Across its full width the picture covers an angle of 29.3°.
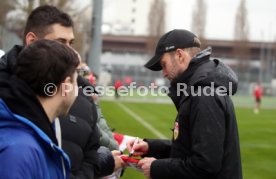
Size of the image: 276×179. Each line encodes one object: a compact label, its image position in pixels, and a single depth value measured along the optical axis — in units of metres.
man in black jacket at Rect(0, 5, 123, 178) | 2.94
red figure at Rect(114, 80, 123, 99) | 42.87
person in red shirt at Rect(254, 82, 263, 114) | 34.42
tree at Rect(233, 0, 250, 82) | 85.62
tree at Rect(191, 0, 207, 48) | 94.62
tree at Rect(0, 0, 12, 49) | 24.70
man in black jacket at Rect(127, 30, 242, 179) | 3.28
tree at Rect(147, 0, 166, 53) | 94.38
